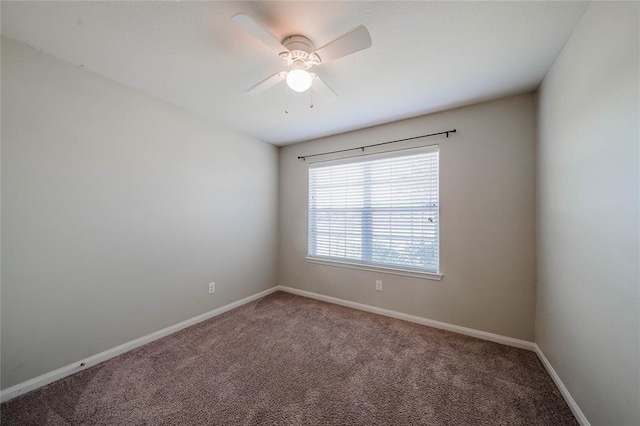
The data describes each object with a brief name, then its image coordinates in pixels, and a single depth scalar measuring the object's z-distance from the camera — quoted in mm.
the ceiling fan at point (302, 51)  1193
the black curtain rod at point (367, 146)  2525
